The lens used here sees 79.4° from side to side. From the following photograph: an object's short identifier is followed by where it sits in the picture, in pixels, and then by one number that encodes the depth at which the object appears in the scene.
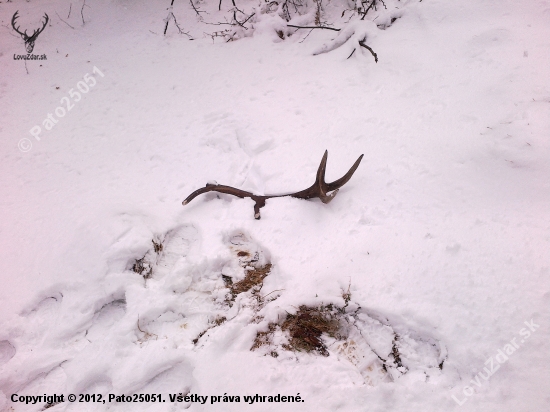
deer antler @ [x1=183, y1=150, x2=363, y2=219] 2.55
